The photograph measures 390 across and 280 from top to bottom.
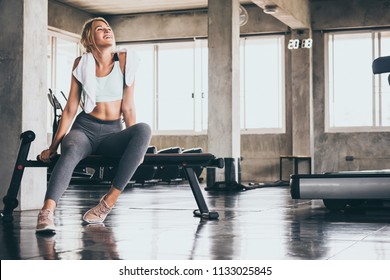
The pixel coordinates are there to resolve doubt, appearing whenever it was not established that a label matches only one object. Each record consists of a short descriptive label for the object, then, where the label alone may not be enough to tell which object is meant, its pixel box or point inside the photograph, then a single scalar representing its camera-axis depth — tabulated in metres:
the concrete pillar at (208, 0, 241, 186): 13.52
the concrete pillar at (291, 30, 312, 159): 19.06
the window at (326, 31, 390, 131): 19.28
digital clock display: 18.87
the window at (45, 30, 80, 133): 19.62
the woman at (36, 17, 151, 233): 5.42
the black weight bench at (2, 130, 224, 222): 5.90
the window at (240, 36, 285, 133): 20.25
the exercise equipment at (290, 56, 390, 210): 6.54
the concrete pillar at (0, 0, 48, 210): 7.53
